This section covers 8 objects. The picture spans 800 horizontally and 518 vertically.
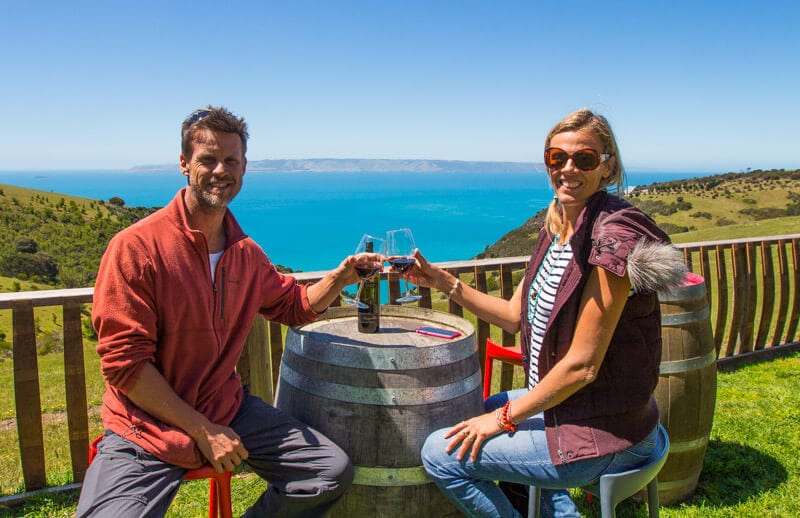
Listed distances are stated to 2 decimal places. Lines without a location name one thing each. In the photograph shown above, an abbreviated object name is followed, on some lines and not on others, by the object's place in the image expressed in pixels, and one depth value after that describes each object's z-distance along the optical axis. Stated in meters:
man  2.28
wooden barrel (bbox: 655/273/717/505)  3.26
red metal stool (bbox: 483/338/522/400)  3.30
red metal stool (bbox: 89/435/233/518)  2.33
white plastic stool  2.27
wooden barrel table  2.34
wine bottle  2.87
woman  2.19
